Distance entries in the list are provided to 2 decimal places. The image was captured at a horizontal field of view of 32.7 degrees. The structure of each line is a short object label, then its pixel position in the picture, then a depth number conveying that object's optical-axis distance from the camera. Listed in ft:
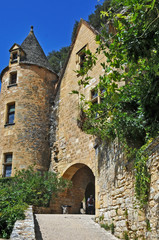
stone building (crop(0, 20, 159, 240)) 39.87
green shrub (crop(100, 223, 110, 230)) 20.51
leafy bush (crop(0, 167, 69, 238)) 20.10
